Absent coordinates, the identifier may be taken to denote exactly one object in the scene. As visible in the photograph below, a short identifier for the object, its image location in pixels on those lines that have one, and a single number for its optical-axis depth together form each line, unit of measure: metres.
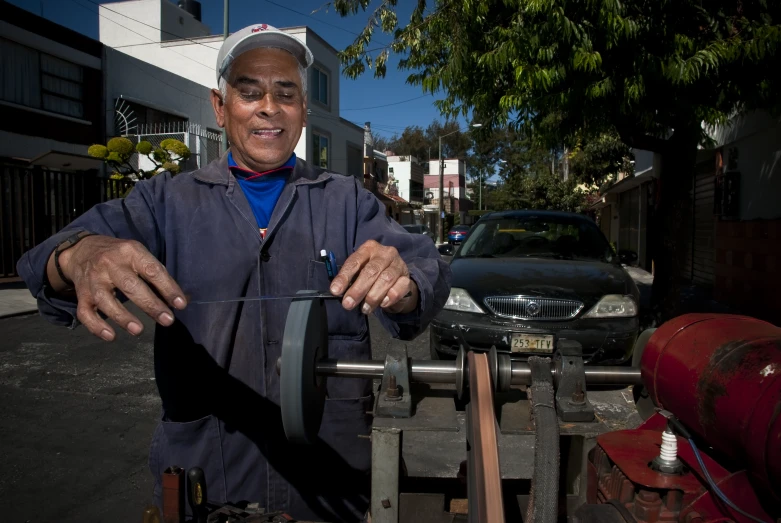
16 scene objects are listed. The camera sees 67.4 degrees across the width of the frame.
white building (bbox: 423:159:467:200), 62.47
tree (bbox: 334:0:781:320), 5.67
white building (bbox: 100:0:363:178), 24.86
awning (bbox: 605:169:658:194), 14.95
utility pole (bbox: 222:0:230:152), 15.07
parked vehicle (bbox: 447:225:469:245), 36.31
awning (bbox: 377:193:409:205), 38.23
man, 1.70
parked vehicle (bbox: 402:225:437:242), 26.99
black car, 5.01
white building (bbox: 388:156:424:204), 50.22
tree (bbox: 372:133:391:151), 69.75
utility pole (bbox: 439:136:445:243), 39.78
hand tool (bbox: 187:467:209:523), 1.15
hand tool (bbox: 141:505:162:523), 1.12
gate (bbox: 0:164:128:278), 12.30
